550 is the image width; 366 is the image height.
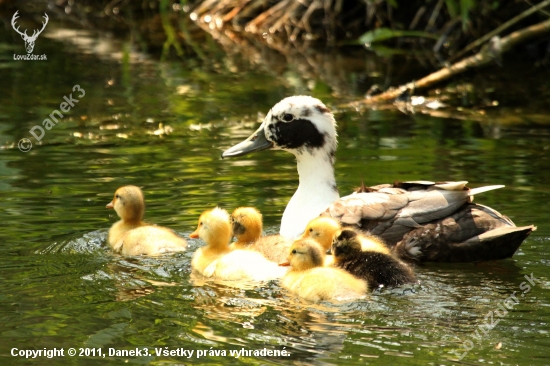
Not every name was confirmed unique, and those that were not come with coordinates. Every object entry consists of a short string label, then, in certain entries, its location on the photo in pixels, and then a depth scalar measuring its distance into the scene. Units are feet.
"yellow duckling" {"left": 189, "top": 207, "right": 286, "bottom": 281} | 46.01
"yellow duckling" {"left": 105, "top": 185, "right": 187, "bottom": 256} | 50.49
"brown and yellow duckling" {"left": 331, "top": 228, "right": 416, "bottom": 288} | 43.73
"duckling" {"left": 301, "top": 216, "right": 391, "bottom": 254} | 48.42
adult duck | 48.70
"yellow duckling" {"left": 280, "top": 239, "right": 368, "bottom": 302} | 42.09
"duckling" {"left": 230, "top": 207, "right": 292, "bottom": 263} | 50.16
